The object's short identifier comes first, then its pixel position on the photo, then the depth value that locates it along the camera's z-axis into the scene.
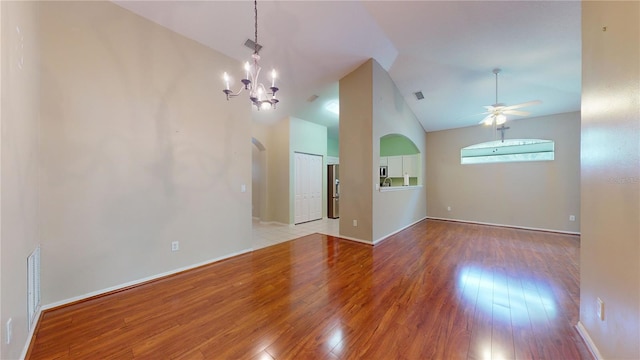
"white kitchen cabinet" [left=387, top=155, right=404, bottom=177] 7.51
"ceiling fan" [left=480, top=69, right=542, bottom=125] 3.88
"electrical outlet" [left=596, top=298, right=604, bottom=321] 1.46
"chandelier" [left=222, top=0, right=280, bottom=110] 2.15
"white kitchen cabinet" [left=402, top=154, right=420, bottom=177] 7.10
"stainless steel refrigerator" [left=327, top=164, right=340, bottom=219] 7.29
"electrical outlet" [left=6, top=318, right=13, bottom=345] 1.33
